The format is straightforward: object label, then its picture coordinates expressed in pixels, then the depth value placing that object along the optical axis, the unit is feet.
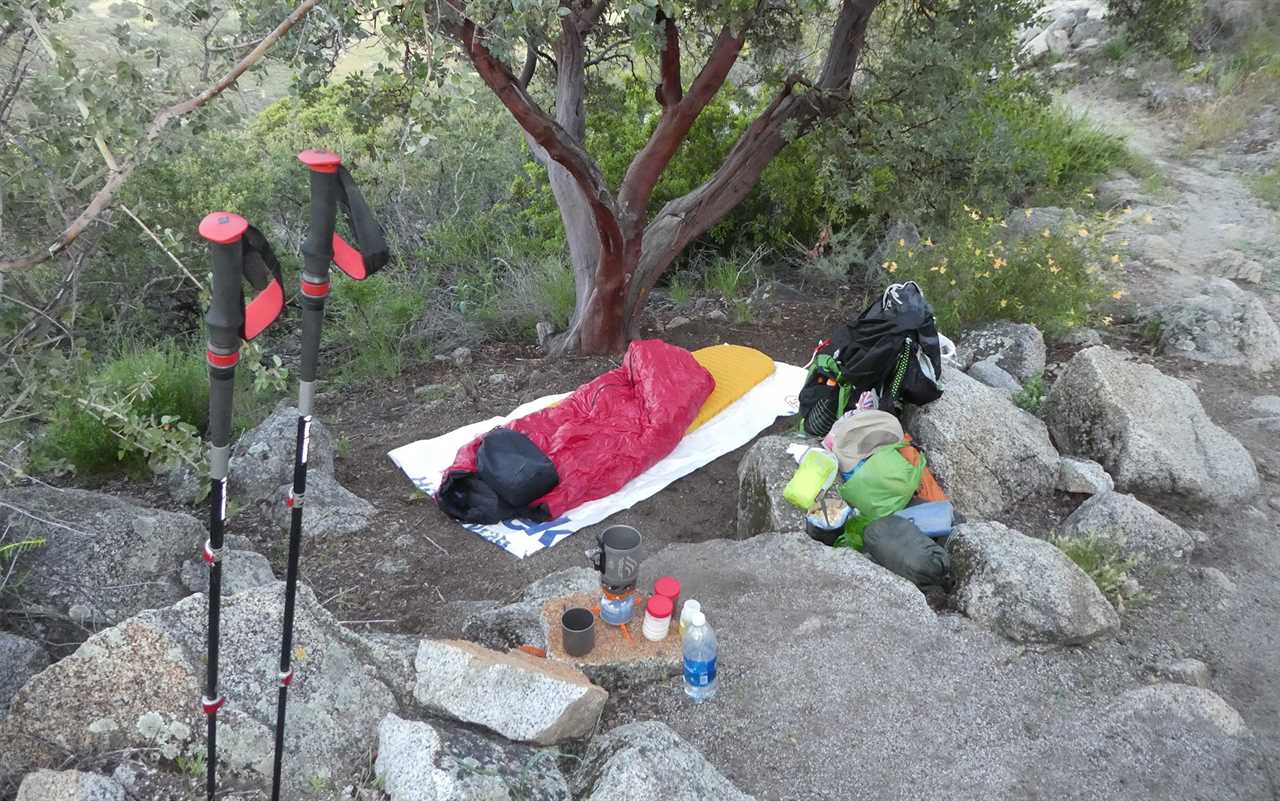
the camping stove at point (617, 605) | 8.39
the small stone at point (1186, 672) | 8.57
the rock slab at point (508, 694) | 6.98
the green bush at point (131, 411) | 13.24
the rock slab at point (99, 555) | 9.20
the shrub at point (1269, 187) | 24.63
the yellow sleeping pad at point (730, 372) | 16.02
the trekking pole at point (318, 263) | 4.96
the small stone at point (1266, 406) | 14.52
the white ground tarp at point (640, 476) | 12.86
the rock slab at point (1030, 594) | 8.75
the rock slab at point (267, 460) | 13.19
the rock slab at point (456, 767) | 6.05
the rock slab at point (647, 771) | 6.28
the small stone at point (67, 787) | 5.75
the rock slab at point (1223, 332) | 16.38
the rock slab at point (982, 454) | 12.00
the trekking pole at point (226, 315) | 4.54
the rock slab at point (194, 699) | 6.40
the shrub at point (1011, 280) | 16.61
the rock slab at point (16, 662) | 7.52
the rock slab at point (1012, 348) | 15.80
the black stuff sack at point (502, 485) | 13.00
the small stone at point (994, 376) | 15.14
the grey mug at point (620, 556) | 8.32
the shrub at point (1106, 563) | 9.68
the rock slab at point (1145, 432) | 12.10
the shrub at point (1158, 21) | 15.99
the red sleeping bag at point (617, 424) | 13.76
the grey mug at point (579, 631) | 7.97
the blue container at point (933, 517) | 10.47
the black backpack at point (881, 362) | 12.67
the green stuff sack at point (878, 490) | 10.95
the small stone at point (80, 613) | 8.96
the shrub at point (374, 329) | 19.06
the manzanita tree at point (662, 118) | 14.49
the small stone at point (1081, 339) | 17.29
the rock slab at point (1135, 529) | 10.46
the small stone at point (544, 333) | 19.89
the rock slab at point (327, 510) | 12.54
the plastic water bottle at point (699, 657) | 7.74
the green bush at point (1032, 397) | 14.30
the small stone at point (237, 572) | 9.64
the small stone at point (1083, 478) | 11.96
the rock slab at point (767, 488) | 11.16
